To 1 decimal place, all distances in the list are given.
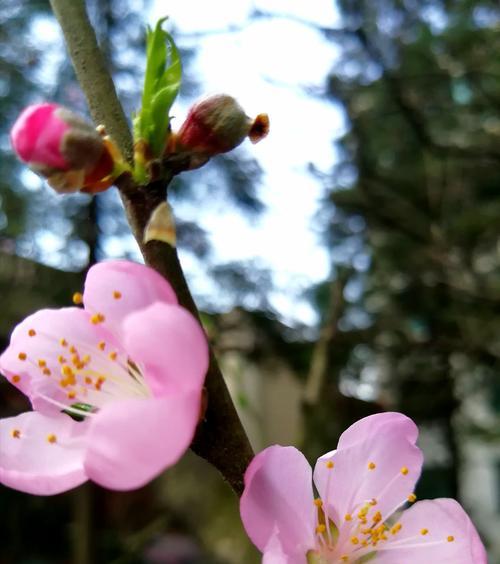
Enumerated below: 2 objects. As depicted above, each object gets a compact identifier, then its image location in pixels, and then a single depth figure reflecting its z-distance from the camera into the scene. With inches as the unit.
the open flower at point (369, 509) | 3.3
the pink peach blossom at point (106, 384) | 2.3
